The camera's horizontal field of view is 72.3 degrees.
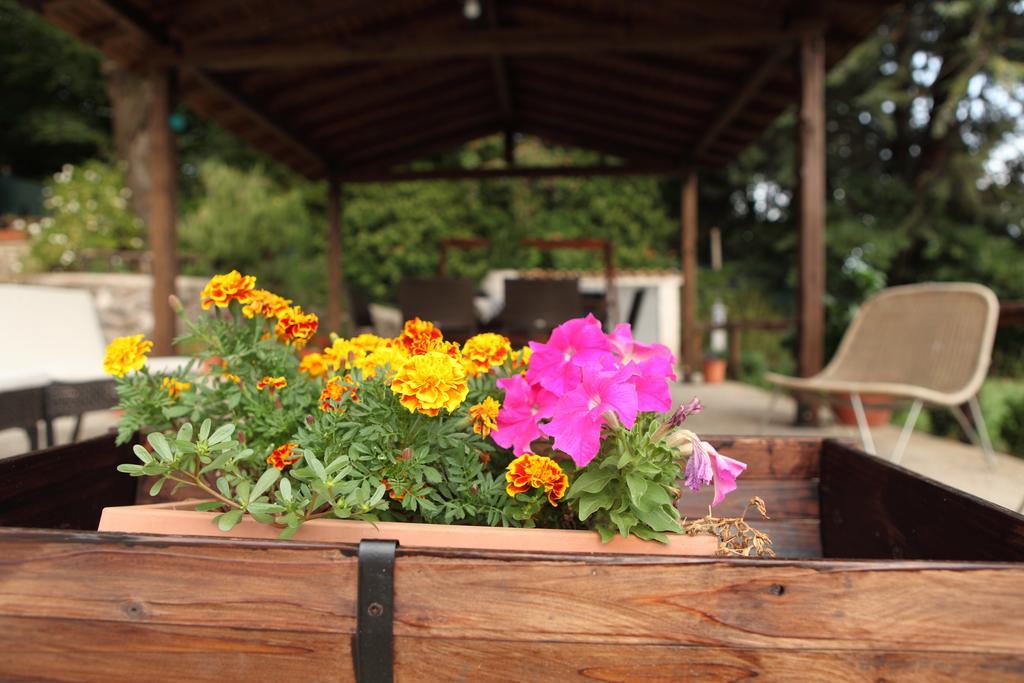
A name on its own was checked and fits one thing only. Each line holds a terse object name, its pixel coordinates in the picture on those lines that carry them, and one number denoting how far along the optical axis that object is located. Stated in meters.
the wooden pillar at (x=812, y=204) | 3.75
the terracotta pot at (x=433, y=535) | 0.69
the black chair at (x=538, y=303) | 5.04
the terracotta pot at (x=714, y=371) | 6.93
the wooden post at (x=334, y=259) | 6.90
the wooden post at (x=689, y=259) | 7.17
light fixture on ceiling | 4.05
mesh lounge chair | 2.83
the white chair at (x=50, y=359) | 2.28
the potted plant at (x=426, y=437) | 0.69
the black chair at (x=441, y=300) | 5.17
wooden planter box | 0.56
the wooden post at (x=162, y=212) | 4.08
